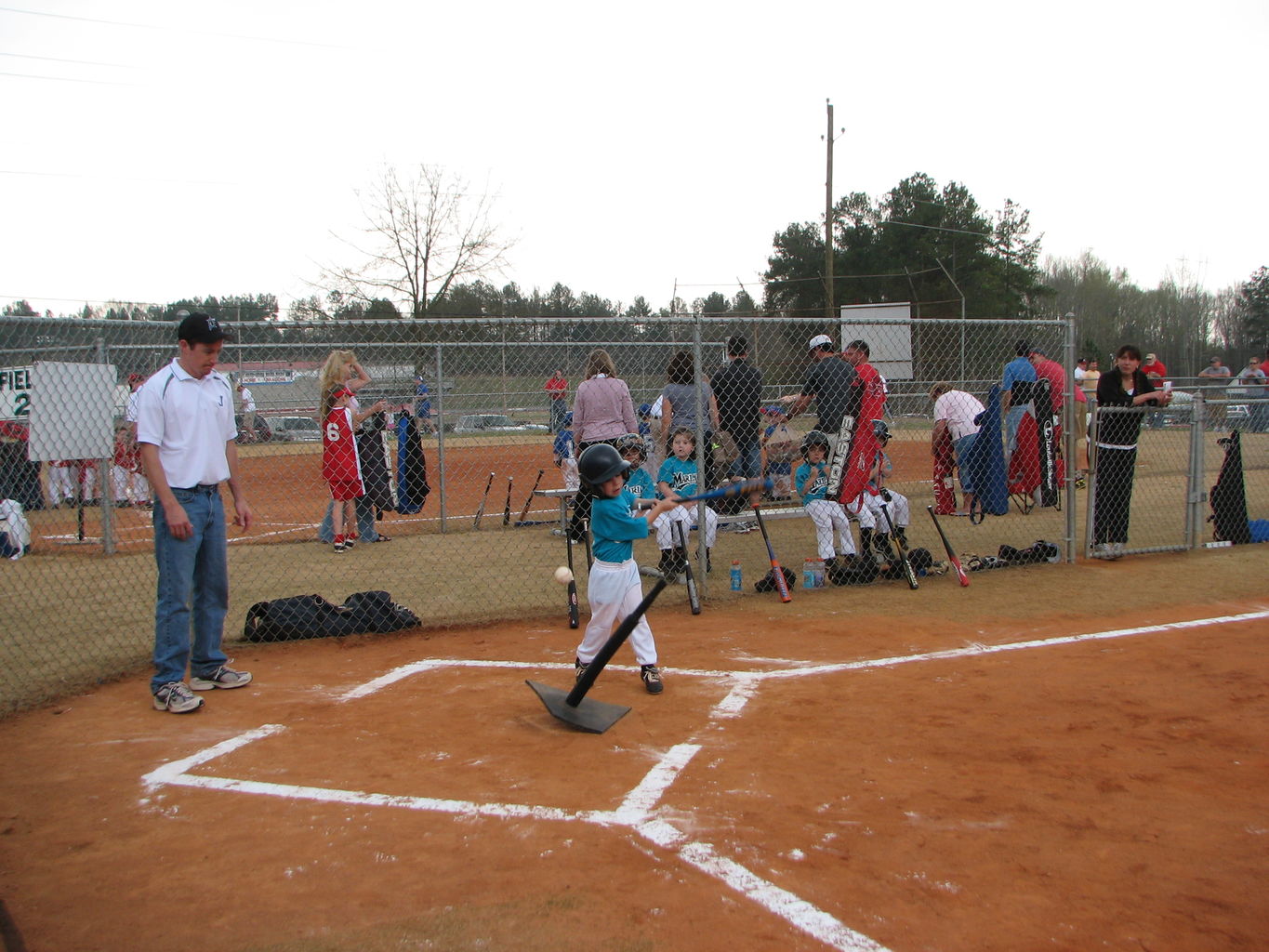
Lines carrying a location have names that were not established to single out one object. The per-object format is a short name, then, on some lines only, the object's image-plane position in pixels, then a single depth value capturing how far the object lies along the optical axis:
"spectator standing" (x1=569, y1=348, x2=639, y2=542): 8.59
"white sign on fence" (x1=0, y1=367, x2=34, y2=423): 8.69
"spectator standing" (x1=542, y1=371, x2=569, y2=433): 13.46
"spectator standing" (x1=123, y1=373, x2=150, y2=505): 7.27
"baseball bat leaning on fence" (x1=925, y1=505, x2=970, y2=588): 8.02
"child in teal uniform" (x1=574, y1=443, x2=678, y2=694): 5.20
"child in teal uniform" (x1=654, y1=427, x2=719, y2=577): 8.60
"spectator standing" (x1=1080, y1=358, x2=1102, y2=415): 16.53
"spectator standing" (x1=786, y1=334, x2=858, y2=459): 8.36
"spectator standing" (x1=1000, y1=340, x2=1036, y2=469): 10.71
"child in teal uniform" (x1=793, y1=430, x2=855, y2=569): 8.22
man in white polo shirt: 4.99
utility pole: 28.35
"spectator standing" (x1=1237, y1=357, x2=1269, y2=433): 13.41
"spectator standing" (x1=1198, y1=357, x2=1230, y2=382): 23.26
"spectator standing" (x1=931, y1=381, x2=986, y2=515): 11.04
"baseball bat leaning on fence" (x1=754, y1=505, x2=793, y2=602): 7.60
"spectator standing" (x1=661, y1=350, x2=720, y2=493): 9.21
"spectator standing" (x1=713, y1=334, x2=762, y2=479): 9.80
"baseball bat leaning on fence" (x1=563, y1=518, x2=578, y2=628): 6.89
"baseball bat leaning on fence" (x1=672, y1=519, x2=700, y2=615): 7.21
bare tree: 34.69
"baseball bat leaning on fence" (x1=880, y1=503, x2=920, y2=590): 7.99
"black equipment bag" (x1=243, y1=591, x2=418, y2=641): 6.59
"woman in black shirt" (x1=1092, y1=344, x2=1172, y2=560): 8.89
